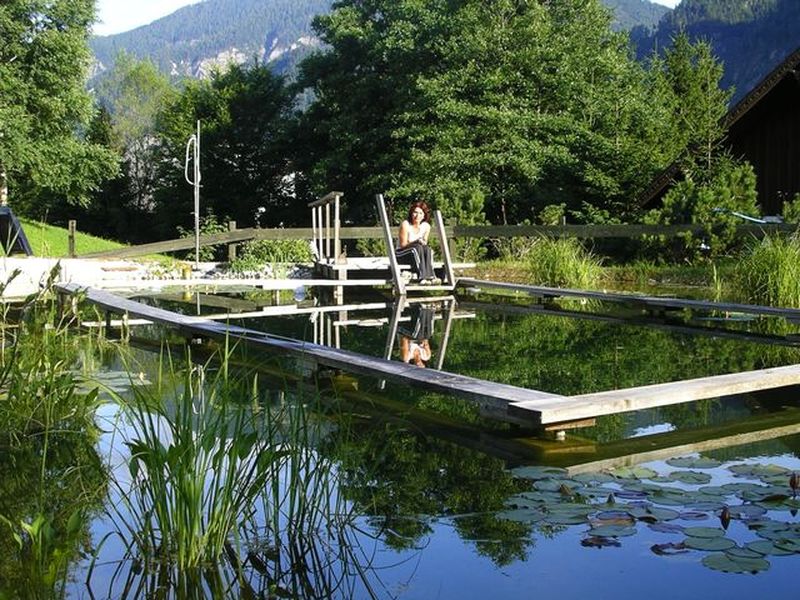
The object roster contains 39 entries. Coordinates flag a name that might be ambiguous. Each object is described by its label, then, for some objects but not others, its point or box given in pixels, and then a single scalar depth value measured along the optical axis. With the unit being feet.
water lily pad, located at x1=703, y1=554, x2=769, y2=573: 10.28
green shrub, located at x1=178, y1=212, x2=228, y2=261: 76.69
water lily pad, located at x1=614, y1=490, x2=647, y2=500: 12.70
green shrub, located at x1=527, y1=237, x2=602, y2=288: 48.16
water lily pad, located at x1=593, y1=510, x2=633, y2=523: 11.82
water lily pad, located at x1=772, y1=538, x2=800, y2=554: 10.75
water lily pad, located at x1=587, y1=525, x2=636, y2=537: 11.39
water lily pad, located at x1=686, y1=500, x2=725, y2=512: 12.17
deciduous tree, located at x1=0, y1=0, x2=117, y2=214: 92.53
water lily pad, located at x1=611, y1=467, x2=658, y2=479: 13.76
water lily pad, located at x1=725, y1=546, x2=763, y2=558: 10.59
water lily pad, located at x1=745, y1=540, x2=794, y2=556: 10.69
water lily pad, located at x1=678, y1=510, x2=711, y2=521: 11.85
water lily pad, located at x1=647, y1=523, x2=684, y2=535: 11.47
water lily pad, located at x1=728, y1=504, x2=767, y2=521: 11.84
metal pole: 57.93
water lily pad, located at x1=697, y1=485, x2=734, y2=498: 12.81
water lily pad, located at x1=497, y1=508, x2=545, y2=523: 11.91
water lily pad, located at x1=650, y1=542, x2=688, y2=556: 10.78
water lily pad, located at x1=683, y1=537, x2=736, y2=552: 10.76
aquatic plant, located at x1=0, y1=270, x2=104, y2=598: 9.52
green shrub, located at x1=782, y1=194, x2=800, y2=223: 51.13
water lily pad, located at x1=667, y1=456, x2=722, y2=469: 14.43
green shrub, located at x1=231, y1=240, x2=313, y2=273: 64.90
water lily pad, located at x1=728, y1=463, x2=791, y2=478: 13.89
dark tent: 60.10
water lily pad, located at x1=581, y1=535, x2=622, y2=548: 11.12
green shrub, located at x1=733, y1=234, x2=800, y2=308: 36.68
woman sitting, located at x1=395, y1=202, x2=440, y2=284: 46.29
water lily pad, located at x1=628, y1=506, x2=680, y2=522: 11.83
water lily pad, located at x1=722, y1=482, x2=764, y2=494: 12.99
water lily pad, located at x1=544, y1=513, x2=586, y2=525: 11.80
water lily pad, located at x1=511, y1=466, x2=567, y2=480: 13.76
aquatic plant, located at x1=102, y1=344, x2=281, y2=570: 9.92
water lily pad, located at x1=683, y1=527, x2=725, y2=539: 11.15
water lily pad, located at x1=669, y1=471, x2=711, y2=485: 13.50
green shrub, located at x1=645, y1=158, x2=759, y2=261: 53.01
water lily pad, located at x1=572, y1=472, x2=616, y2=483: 13.52
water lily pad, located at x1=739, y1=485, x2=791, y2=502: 12.52
